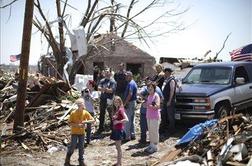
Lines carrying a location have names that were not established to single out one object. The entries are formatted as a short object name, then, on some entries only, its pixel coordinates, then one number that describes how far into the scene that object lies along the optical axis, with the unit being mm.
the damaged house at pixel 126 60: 32253
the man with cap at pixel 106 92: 11766
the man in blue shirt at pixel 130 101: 11055
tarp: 9477
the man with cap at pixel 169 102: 11320
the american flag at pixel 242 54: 16389
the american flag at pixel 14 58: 26559
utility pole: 11789
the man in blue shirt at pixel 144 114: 10812
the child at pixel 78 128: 9055
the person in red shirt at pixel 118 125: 8711
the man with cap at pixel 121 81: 11570
